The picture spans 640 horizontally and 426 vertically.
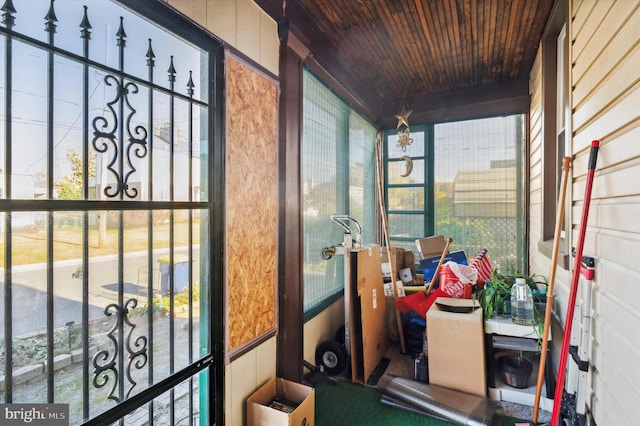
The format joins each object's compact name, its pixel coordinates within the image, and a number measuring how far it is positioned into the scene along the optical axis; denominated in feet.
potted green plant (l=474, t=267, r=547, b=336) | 7.59
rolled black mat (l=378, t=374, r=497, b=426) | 6.24
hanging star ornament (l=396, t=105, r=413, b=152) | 12.91
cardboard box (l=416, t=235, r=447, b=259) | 11.31
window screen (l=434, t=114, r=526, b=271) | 12.11
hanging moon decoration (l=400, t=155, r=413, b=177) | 13.50
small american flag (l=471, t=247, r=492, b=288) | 9.45
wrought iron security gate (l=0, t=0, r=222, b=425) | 3.08
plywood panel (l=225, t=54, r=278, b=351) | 5.31
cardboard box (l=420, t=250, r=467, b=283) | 10.61
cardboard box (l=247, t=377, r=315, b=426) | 5.18
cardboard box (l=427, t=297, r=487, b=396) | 7.07
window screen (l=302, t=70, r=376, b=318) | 8.31
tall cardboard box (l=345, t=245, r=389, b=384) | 8.04
